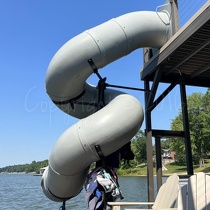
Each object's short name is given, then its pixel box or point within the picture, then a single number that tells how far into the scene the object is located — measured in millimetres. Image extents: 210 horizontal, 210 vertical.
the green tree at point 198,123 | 26081
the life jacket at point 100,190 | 3001
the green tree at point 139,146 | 41476
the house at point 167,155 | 42319
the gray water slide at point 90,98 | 3011
